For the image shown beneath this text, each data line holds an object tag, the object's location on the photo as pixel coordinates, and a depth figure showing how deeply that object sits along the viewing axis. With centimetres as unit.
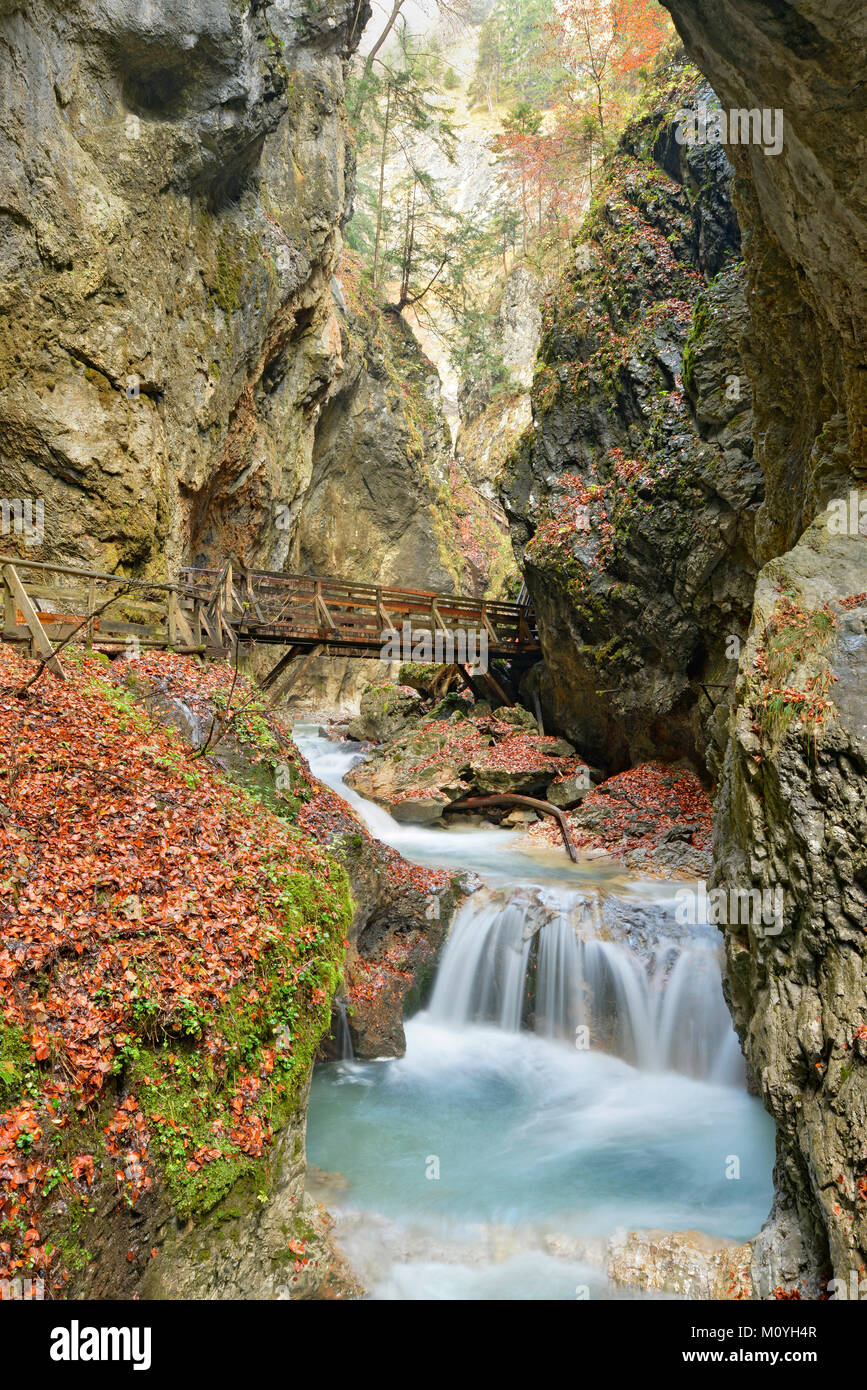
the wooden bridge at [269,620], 944
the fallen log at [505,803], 1584
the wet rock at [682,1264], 521
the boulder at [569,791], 1659
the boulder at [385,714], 2273
